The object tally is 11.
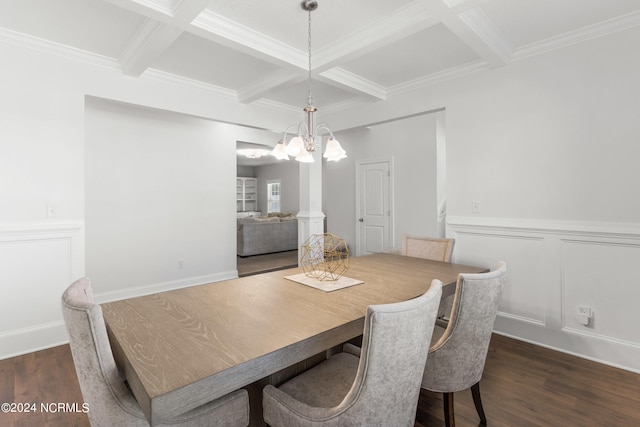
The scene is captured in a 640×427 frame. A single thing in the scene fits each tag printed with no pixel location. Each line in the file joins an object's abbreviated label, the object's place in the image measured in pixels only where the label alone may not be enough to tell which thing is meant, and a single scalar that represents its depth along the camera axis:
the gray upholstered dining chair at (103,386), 1.02
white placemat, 1.82
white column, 4.59
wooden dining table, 0.93
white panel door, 5.68
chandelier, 1.99
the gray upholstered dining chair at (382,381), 0.98
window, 10.68
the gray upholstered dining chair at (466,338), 1.43
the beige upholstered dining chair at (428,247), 2.69
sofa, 6.56
